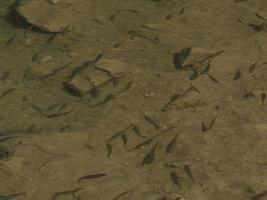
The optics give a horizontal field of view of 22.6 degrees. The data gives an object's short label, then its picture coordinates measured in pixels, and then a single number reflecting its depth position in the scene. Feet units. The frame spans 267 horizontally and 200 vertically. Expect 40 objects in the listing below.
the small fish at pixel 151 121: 13.80
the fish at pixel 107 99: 14.57
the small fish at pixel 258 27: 17.38
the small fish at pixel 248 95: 14.78
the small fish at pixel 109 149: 13.01
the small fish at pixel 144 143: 13.23
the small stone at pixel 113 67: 15.49
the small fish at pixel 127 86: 15.02
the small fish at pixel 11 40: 17.08
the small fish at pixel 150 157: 12.82
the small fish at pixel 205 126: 13.70
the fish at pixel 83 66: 15.65
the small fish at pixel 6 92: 14.89
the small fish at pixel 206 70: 15.55
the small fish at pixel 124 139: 13.31
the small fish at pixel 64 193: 11.85
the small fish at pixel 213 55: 15.93
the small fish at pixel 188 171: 12.38
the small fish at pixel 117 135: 13.43
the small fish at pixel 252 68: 15.66
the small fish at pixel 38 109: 14.35
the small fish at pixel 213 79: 15.30
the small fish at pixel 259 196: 11.87
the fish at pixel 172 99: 14.39
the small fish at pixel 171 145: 13.14
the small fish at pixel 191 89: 14.74
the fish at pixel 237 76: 15.46
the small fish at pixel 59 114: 14.16
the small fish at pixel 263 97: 14.60
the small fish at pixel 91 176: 12.32
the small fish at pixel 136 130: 13.58
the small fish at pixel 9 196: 11.76
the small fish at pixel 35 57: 16.31
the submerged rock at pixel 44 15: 17.58
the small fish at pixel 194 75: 15.30
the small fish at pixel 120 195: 11.87
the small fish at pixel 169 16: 17.88
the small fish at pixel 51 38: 17.20
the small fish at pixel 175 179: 12.21
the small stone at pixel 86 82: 15.06
